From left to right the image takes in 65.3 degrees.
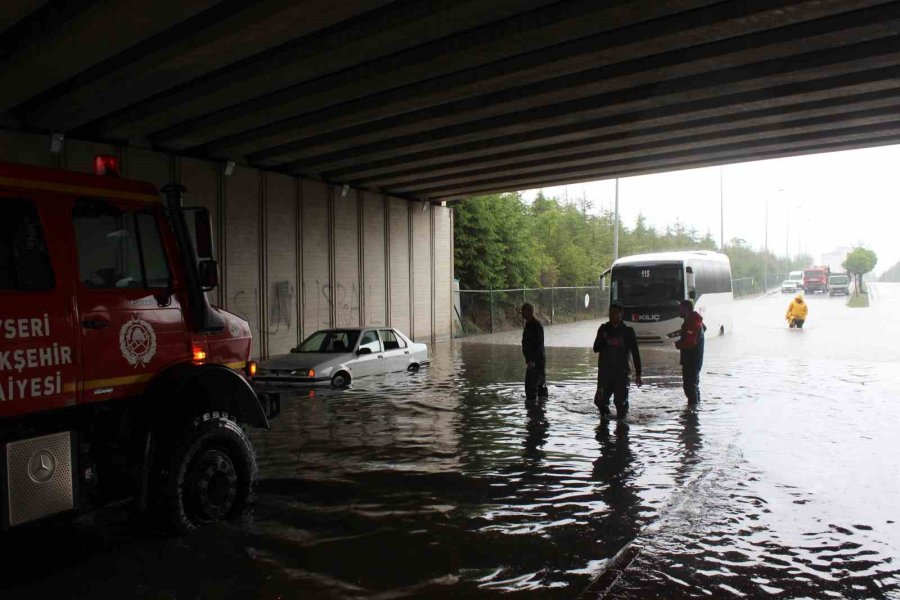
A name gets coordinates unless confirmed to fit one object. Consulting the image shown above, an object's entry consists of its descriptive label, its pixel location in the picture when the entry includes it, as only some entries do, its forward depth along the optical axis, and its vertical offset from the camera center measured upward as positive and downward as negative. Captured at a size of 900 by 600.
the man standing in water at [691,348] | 11.70 -1.09
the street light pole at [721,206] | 52.49 +5.78
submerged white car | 13.11 -1.40
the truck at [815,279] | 73.81 +0.16
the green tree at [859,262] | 73.44 +1.88
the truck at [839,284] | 69.44 -0.38
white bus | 24.27 -0.19
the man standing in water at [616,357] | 10.54 -1.11
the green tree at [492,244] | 34.62 +2.14
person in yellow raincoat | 31.52 -1.45
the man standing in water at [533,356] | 11.96 -1.23
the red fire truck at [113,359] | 4.75 -0.51
